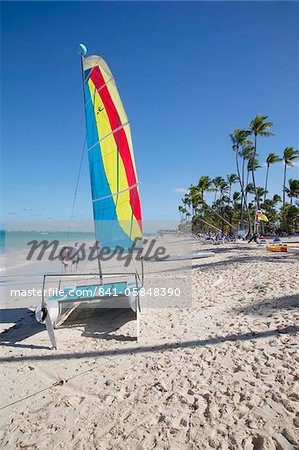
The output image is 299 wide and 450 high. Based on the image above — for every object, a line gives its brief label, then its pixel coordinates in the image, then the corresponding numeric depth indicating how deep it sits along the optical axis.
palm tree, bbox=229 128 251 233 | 33.31
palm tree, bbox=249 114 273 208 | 31.08
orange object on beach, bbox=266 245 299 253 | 14.50
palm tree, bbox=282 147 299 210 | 39.16
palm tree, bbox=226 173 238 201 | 50.89
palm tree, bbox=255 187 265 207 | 55.36
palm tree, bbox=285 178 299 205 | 46.28
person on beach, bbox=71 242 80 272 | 12.70
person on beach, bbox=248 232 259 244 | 23.20
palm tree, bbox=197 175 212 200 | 43.87
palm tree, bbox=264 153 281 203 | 36.91
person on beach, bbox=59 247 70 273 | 12.18
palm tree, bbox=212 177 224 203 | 51.48
